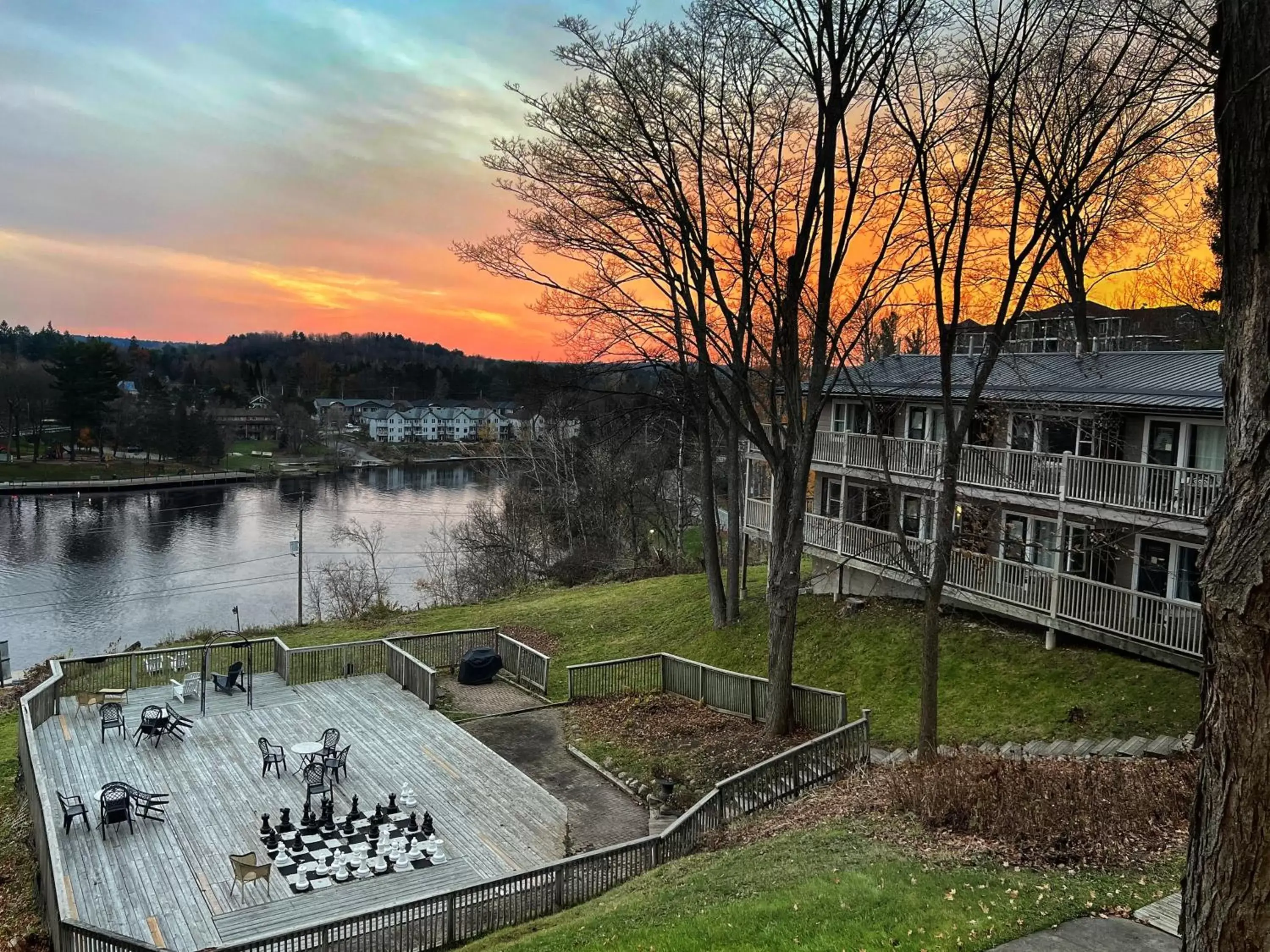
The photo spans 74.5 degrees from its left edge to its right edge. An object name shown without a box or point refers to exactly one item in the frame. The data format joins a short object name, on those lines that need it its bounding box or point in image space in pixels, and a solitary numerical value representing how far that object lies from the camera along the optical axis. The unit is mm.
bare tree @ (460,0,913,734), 13430
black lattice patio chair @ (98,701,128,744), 16578
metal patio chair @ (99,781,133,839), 12477
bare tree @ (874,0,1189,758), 11203
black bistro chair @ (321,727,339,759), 15379
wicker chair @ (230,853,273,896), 10672
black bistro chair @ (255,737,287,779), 14922
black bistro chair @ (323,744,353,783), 14438
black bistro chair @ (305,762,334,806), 13688
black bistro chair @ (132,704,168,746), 16406
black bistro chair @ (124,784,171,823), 12977
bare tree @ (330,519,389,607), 45819
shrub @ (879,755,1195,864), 8891
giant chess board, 11391
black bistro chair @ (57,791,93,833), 12383
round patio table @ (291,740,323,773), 14680
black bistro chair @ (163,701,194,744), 16703
